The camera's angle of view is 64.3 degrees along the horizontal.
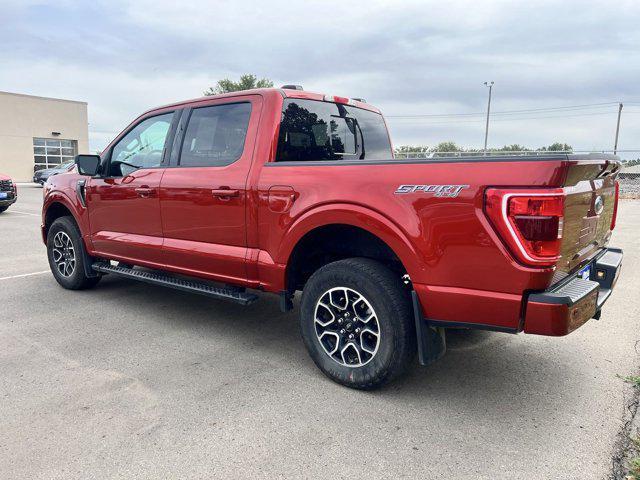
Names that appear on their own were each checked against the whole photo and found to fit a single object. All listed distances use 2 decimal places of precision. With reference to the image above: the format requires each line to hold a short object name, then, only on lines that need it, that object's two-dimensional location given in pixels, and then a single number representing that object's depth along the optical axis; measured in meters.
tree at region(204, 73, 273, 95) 49.48
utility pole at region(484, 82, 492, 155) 42.62
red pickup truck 2.64
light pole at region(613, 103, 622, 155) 34.10
